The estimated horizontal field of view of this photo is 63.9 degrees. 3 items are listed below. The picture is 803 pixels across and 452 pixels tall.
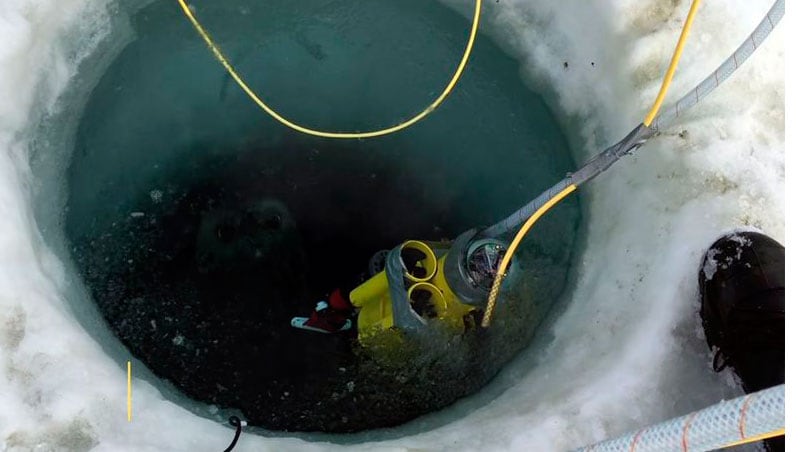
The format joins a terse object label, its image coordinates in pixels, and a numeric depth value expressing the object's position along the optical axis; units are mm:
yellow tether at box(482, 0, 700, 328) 1838
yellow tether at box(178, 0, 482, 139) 2494
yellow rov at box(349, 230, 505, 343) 2145
